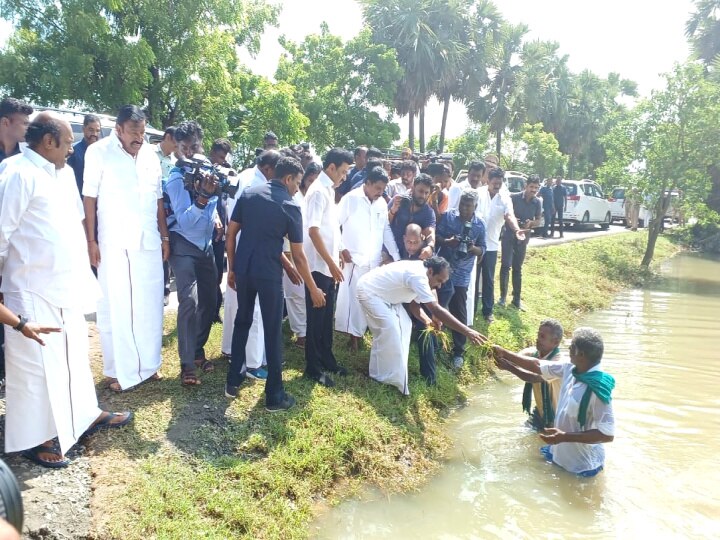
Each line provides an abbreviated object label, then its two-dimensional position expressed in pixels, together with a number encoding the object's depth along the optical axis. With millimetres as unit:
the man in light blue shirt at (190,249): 4586
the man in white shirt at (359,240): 5891
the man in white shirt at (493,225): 7902
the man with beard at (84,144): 5856
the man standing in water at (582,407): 4180
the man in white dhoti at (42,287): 3281
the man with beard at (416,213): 6223
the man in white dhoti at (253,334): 5125
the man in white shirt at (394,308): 5191
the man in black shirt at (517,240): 8844
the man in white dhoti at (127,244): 4238
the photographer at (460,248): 6645
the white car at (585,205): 20672
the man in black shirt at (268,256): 4359
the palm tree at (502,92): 32812
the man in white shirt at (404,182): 6977
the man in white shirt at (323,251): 5121
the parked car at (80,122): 7668
